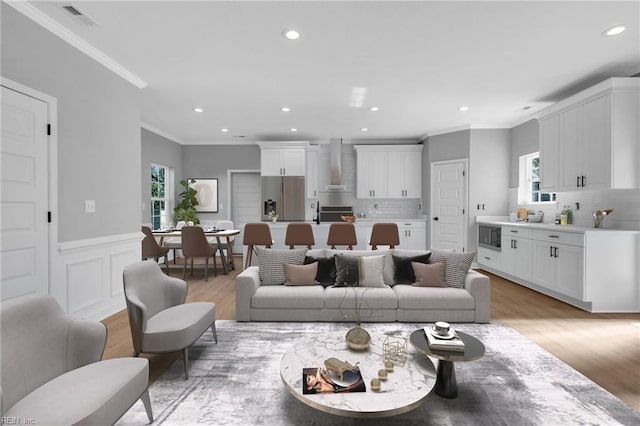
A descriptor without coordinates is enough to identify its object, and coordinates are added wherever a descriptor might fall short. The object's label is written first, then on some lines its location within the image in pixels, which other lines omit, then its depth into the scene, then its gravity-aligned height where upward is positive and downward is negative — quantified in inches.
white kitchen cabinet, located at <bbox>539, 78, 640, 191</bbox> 139.7 +34.7
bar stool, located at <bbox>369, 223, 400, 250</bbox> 183.8 -15.7
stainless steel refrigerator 275.6 +7.0
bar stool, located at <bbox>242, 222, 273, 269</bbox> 193.3 -15.9
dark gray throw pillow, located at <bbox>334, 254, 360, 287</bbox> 134.4 -27.6
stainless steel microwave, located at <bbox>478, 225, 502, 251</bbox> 209.9 -19.9
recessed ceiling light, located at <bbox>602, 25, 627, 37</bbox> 107.9 +63.6
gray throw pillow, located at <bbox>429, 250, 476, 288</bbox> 132.0 -25.5
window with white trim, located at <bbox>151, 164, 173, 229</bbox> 263.6 +11.1
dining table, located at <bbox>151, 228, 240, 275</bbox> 211.9 -17.7
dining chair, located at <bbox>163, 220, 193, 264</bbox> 234.7 -25.9
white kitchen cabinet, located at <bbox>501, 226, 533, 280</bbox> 179.8 -27.0
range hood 282.4 +41.1
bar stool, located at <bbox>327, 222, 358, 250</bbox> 188.7 -16.1
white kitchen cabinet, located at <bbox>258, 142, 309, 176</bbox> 276.7 +44.9
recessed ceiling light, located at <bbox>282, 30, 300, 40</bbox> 109.4 +62.9
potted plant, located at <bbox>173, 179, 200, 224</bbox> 275.0 +2.6
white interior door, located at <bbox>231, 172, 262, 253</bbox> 306.0 +9.9
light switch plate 125.5 +1.2
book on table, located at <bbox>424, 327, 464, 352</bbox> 75.7 -33.6
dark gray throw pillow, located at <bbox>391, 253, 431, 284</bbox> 138.9 -27.4
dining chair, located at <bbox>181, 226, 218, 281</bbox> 199.6 -22.3
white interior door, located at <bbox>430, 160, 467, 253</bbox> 243.1 +3.2
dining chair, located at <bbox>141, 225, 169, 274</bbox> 203.3 -25.2
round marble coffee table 58.9 -37.8
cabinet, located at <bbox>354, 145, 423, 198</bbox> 281.1 +34.7
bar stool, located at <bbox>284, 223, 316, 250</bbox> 189.3 -15.5
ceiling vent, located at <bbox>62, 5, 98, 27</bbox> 98.9 +64.5
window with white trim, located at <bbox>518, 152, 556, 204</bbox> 215.6 +20.5
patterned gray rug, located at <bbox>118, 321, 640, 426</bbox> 70.6 -48.2
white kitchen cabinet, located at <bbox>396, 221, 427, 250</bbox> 269.7 -19.6
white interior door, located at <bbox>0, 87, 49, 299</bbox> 94.8 +4.3
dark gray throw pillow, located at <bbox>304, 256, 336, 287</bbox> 139.8 -28.1
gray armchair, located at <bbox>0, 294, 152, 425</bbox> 53.6 -34.0
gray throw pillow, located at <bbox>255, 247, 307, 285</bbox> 137.9 -24.1
